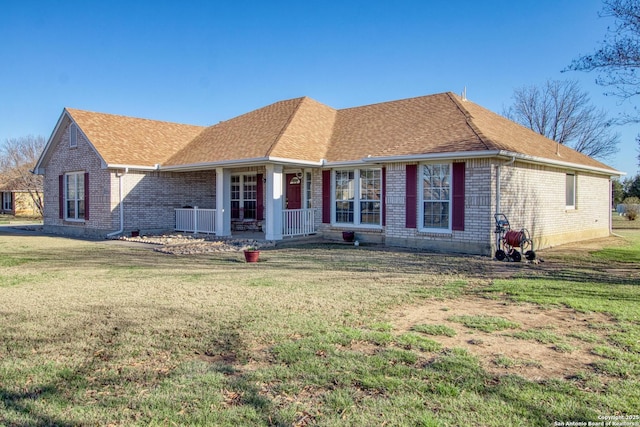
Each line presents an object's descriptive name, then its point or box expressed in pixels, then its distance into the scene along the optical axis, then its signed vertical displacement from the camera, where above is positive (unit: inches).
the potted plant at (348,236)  600.4 -35.4
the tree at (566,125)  1432.1 +273.4
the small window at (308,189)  669.9 +28.7
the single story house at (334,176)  508.4 +46.0
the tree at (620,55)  415.2 +145.0
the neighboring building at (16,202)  1685.9 +20.9
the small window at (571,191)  653.9 +27.5
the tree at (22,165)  1537.9 +162.9
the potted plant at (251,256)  432.8 -45.0
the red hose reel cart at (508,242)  442.4 -31.5
